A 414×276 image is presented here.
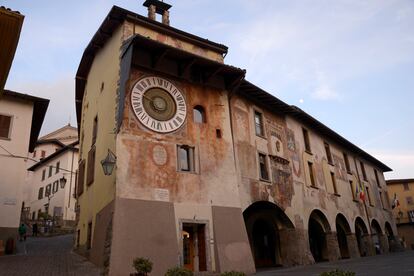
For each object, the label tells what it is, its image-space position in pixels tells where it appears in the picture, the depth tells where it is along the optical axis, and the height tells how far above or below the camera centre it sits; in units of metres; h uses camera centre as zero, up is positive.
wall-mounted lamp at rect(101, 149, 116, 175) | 13.24 +3.46
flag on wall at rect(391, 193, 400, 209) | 38.11 +4.71
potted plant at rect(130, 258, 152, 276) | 11.19 +0.09
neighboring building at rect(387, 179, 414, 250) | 46.33 +5.49
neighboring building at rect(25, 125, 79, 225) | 39.22 +9.65
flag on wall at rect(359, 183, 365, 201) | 29.75 +4.60
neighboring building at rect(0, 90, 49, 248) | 18.38 +5.89
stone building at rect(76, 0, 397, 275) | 13.98 +4.29
